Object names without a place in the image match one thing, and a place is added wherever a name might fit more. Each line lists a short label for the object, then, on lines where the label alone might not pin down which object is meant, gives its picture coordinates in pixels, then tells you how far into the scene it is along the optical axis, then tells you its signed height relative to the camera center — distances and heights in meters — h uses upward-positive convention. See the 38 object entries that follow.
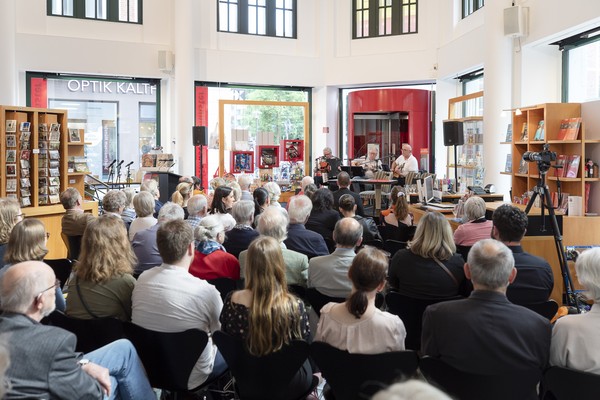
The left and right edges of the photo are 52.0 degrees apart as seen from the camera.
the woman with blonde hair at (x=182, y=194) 7.91 -0.28
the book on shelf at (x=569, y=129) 8.27 +0.59
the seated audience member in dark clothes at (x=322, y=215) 6.96 -0.49
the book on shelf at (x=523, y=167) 9.39 +0.08
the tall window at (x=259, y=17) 16.23 +4.19
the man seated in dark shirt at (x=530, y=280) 4.01 -0.71
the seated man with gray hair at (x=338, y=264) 4.20 -0.64
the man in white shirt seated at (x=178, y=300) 3.37 -0.71
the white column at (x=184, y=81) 15.30 +2.28
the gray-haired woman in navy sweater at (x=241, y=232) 5.35 -0.52
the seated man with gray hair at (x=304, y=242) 5.35 -0.61
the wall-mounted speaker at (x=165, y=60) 15.27 +2.80
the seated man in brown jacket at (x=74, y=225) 6.24 -0.53
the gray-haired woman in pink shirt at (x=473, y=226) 5.63 -0.50
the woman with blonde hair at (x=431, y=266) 4.08 -0.63
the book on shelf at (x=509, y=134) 10.35 +0.65
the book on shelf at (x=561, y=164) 8.43 +0.11
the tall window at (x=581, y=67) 9.43 +1.70
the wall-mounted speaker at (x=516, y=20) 10.42 +2.59
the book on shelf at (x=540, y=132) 8.84 +0.58
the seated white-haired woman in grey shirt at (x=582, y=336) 2.71 -0.74
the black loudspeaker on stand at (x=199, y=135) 14.62 +0.90
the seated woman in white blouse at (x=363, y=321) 2.96 -0.73
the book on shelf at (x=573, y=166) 8.19 +0.08
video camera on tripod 6.63 +0.15
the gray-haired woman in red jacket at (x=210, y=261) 4.43 -0.64
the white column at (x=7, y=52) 12.27 +2.48
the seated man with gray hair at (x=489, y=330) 2.78 -0.73
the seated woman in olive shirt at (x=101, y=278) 3.56 -0.62
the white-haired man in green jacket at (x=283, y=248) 4.43 -0.58
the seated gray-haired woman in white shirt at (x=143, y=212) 6.13 -0.39
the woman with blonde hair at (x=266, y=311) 2.96 -0.69
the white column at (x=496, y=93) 10.98 +1.44
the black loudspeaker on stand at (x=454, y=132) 11.41 +0.75
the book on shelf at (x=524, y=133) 9.34 +0.59
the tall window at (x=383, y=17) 16.19 +4.15
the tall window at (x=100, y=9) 14.47 +3.96
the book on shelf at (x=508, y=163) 10.29 +0.15
